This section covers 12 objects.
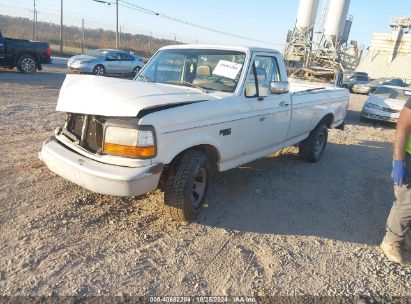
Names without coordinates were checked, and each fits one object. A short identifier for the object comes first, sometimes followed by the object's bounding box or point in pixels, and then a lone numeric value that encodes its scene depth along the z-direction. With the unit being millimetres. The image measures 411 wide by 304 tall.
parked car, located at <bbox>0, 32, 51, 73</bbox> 15375
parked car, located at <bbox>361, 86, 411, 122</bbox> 12102
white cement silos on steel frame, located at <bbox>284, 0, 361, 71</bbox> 34250
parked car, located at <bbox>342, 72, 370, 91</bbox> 25484
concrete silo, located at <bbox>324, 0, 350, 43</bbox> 34094
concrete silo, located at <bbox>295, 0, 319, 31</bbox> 34231
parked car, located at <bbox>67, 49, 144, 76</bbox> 18453
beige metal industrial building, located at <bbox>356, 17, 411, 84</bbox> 39281
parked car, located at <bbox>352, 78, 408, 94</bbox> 23919
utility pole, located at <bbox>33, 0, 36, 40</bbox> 38962
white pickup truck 3250
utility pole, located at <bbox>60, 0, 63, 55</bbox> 36238
